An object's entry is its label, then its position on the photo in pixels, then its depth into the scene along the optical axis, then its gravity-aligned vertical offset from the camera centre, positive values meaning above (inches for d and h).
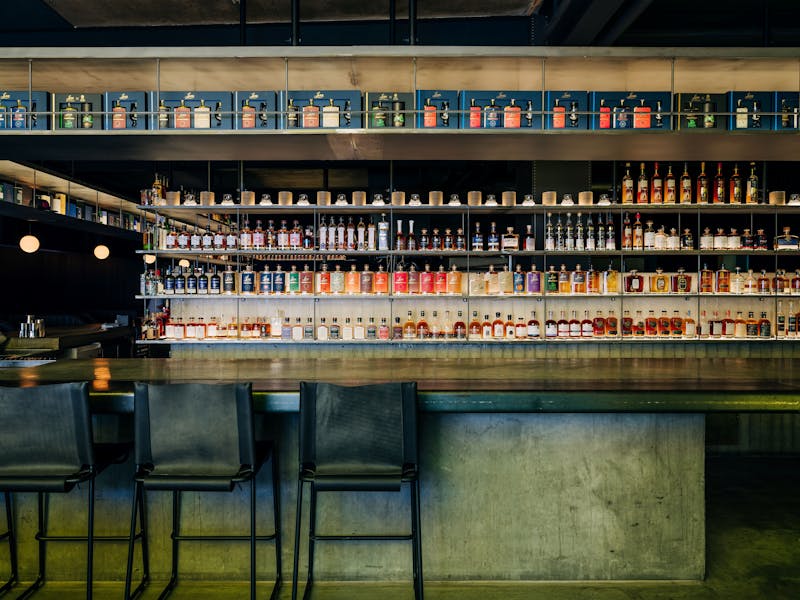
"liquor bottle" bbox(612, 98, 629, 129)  149.1 +52.4
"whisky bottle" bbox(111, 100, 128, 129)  147.5 +52.4
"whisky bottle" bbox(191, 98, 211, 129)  149.7 +53.0
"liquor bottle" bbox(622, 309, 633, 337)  185.5 -7.7
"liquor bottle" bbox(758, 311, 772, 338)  186.1 -8.5
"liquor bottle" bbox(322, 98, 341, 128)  148.8 +52.9
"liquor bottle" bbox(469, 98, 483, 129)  150.4 +52.4
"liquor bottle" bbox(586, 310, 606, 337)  186.2 -8.0
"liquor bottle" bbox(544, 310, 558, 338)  184.1 -8.6
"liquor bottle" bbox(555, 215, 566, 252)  183.9 +22.5
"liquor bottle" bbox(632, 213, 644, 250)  183.2 +22.7
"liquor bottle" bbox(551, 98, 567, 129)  151.1 +52.7
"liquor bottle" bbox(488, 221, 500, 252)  183.2 +21.5
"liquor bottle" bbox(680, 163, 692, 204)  181.6 +38.9
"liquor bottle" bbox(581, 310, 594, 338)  184.5 -8.3
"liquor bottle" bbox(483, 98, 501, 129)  148.6 +52.4
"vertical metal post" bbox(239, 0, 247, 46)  161.9 +86.6
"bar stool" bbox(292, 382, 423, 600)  73.5 -18.3
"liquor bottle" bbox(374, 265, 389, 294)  184.1 +7.8
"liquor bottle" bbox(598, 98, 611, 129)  151.9 +53.0
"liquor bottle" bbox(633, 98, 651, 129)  148.0 +52.2
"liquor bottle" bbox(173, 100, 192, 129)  148.7 +52.4
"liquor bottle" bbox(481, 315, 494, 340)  185.9 -9.3
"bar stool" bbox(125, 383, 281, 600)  73.9 -18.0
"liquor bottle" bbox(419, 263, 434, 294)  182.9 +7.4
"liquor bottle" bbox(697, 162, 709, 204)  183.2 +39.9
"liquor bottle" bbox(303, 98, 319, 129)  147.8 +52.3
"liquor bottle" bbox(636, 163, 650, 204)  182.9 +39.2
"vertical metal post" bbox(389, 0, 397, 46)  157.6 +85.6
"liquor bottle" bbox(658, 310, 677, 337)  186.4 -7.7
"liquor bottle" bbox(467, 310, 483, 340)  185.8 -9.0
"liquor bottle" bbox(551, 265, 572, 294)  183.2 +7.6
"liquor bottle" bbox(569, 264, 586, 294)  183.0 +7.6
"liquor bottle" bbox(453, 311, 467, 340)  185.0 -8.9
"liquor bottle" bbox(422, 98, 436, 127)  149.0 +53.5
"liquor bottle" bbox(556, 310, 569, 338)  184.9 -8.3
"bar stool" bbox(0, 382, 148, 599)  74.0 -18.9
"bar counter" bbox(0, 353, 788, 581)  93.1 -34.3
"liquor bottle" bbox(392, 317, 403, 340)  184.1 -9.5
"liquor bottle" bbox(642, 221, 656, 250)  182.7 +22.4
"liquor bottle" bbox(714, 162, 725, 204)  183.0 +39.7
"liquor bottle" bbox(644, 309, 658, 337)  186.4 -8.1
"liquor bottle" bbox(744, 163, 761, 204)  184.1 +39.3
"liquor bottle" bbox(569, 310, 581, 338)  185.0 -8.3
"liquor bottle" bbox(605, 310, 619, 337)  186.4 -8.0
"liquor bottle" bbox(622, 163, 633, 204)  182.2 +39.0
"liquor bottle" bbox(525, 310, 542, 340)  183.8 -8.5
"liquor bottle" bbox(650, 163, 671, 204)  183.3 +39.5
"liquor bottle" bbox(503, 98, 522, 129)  148.7 +52.6
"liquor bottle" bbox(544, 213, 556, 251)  183.5 +22.9
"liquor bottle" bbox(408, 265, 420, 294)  182.7 +8.1
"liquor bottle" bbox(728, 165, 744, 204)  183.6 +39.0
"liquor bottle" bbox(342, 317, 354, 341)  184.1 -9.4
